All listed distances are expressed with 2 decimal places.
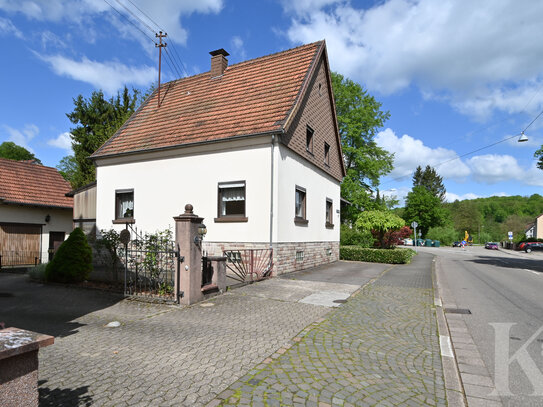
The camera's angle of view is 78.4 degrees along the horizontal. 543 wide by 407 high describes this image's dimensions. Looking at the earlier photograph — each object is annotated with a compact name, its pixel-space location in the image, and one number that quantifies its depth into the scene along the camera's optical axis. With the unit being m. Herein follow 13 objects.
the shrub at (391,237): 23.43
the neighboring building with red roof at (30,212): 17.23
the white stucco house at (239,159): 12.14
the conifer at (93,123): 26.72
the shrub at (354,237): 25.52
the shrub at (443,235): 66.38
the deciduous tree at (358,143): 26.23
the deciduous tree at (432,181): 84.00
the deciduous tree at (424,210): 68.19
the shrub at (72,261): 9.71
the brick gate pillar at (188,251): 7.23
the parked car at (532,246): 45.84
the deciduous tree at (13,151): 44.47
